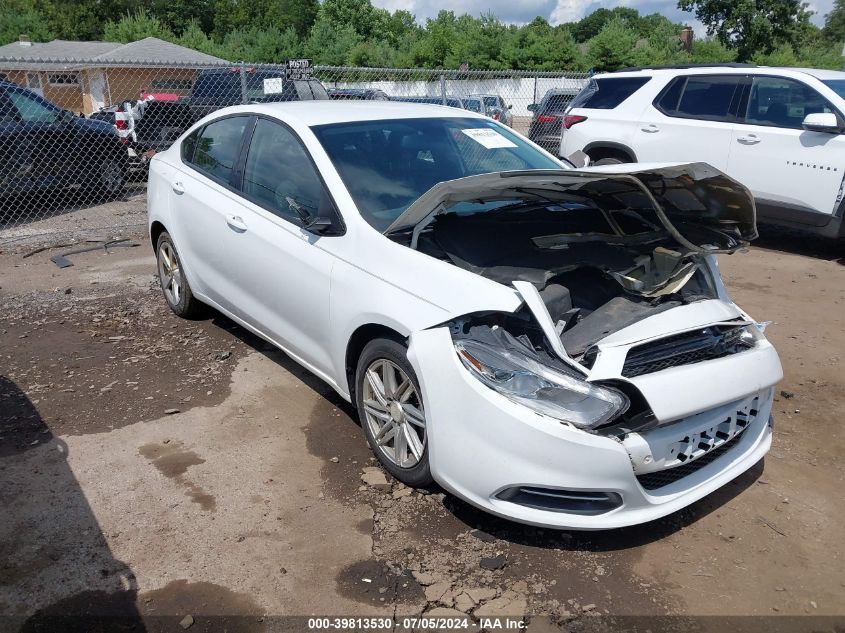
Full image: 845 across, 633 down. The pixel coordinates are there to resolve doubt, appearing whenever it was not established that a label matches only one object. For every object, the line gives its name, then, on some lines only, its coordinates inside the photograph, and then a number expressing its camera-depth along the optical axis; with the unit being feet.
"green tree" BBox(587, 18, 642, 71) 120.06
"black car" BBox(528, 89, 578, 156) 40.52
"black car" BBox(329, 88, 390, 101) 48.52
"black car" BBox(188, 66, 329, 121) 43.65
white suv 23.48
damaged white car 9.07
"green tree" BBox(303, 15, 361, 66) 149.28
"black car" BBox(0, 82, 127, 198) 30.17
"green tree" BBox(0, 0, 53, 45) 165.27
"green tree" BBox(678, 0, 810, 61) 132.77
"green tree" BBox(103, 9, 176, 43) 157.69
